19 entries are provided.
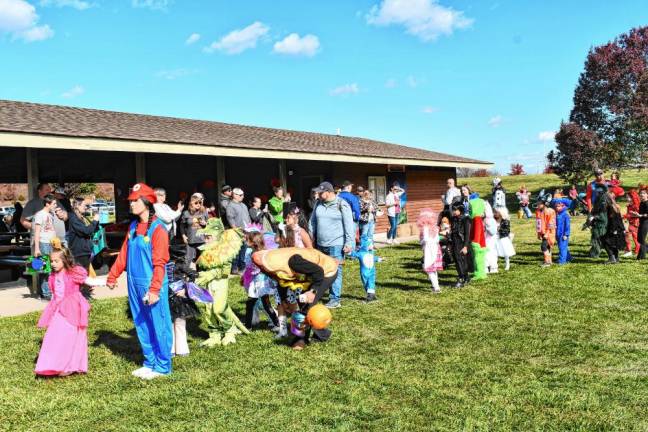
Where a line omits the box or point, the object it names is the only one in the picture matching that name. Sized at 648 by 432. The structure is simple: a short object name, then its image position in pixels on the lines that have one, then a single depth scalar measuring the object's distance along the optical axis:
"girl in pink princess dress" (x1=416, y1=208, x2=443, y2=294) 8.87
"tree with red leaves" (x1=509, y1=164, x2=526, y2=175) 62.62
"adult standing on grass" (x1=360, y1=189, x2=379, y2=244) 10.05
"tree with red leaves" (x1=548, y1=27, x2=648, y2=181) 35.09
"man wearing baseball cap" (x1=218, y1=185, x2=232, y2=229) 11.20
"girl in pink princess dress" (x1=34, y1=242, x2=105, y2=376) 5.21
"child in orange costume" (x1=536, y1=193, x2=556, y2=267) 11.18
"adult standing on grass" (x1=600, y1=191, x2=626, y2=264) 11.39
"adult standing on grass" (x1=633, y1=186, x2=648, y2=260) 11.73
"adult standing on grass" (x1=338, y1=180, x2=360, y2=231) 9.34
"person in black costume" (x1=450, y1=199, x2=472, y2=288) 9.12
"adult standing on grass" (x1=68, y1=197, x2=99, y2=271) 8.80
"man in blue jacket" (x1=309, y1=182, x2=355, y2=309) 7.71
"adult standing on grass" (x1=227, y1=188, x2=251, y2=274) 10.63
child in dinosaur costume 6.09
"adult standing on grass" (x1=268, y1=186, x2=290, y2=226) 11.85
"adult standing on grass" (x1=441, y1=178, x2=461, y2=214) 12.48
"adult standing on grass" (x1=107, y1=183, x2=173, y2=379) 4.98
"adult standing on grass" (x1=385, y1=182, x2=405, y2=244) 16.48
